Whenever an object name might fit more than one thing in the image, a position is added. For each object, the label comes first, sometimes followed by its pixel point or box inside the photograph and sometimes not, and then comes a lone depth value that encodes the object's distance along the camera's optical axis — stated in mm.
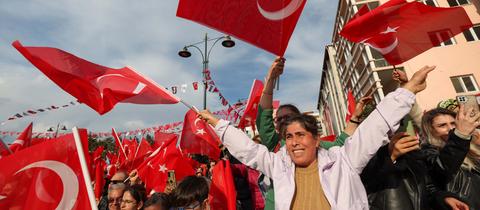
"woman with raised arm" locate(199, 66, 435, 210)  1707
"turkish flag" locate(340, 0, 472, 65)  3453
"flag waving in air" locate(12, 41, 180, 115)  2959
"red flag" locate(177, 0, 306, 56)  2506
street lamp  10494
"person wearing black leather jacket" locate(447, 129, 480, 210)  2190
